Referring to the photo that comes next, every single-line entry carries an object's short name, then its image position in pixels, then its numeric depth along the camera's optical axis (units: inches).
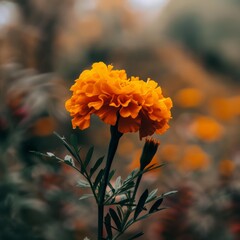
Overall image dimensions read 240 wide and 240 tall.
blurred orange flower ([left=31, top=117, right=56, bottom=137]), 99.6
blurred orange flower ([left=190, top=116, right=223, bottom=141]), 114.7
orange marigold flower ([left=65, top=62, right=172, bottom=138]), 26.9
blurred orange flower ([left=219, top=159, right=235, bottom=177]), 77.8
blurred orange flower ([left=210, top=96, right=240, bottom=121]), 158.2
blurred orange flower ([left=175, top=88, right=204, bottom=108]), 145.6
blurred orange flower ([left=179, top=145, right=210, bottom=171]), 103.3
